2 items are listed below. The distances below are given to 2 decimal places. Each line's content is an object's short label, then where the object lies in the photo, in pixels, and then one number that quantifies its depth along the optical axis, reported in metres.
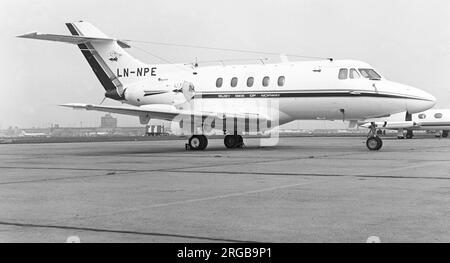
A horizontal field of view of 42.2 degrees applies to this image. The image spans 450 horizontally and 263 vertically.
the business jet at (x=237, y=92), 22.61
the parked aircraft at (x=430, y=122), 53.99
